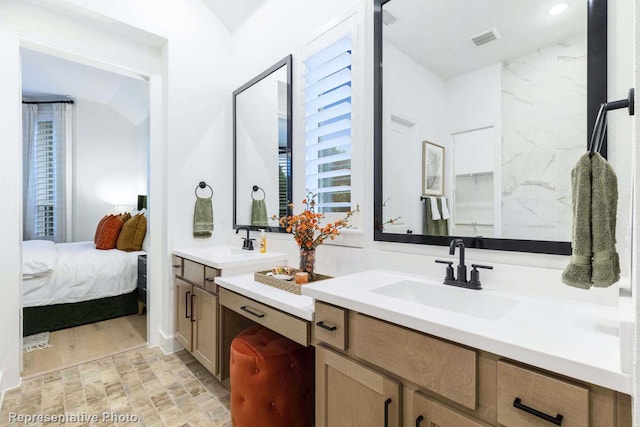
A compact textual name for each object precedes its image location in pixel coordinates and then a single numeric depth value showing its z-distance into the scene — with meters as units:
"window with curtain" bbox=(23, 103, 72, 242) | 4.92
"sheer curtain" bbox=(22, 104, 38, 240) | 4.88
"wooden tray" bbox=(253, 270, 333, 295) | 1.53
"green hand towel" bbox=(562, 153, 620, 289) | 0.77
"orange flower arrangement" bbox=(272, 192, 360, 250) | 1.68
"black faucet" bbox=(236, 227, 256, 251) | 2.46
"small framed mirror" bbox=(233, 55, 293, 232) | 2.27
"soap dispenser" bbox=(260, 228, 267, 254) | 2.36
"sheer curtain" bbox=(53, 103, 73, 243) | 5.02
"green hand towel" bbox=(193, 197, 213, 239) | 2.68
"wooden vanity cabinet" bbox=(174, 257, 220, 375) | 1.96
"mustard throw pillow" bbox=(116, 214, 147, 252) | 3.68
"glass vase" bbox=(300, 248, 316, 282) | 1.73
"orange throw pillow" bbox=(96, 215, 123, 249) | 3.73
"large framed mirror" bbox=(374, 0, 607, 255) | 1.08
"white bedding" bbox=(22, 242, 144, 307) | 2.81
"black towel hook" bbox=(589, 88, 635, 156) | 0.77
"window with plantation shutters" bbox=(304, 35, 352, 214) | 1.82
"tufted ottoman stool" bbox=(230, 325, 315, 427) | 1.47
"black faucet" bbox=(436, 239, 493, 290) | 1.21
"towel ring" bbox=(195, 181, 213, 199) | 2.72
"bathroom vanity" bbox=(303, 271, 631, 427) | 0.66
